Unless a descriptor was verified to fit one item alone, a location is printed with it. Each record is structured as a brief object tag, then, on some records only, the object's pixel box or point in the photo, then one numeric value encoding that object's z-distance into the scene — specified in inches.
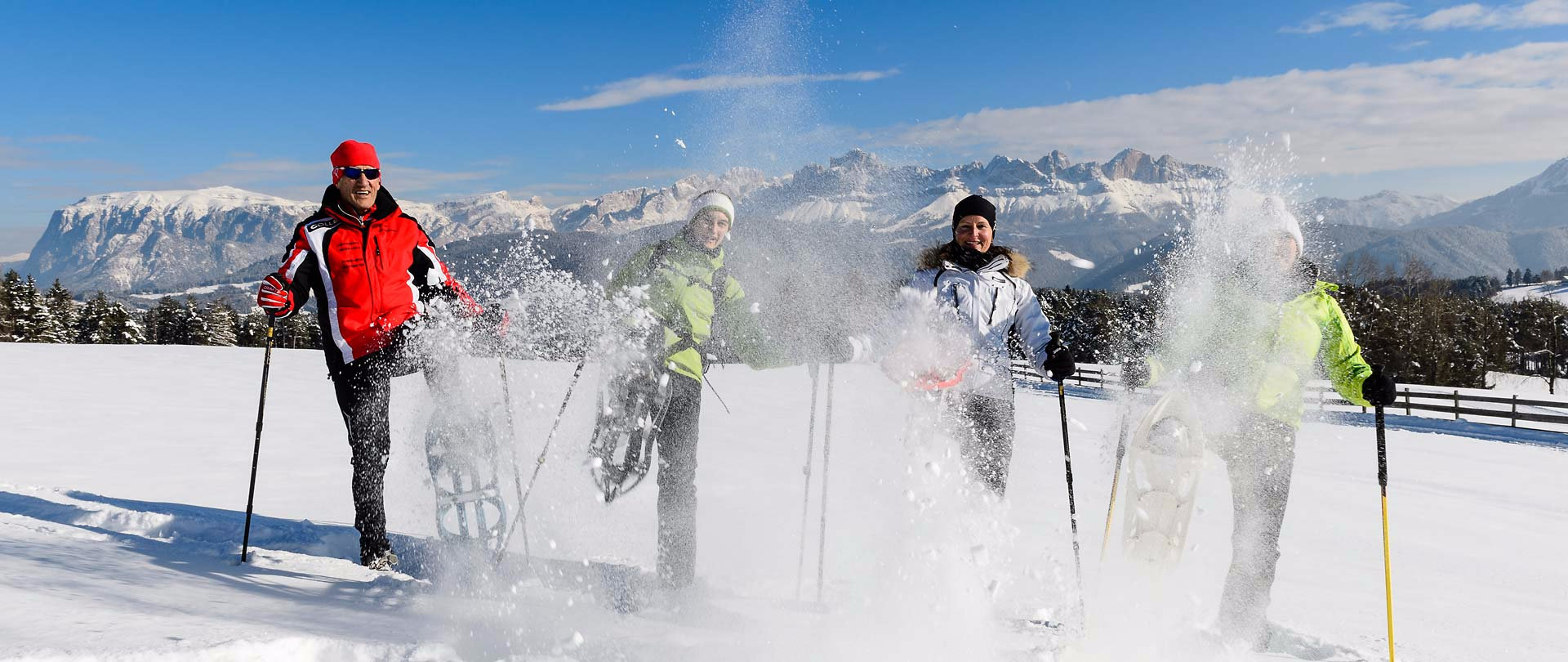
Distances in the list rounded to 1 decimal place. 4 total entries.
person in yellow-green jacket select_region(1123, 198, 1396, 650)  133.6
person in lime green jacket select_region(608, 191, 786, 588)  140.2
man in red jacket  142.4
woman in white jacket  141.1
